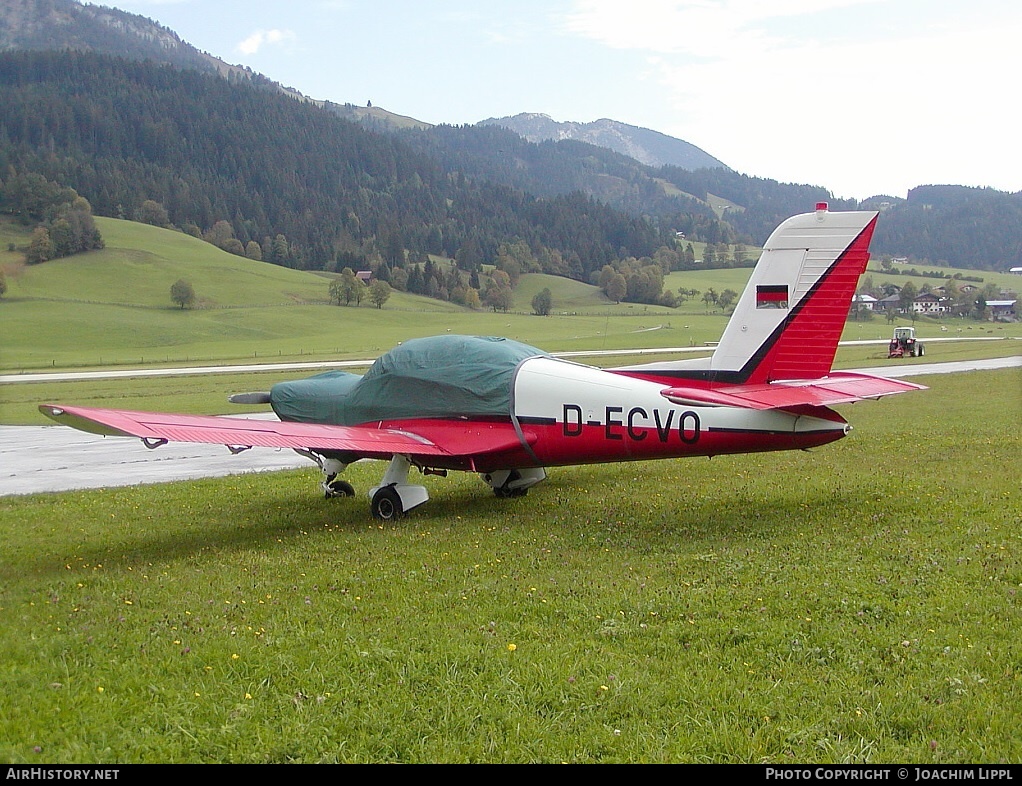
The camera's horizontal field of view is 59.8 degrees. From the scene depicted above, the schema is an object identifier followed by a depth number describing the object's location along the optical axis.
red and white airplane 10.34
